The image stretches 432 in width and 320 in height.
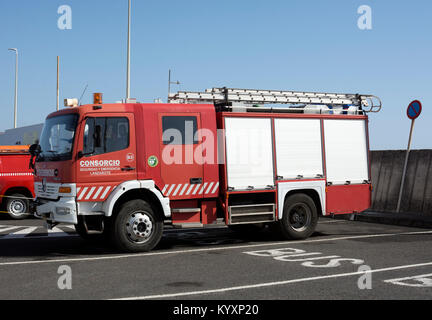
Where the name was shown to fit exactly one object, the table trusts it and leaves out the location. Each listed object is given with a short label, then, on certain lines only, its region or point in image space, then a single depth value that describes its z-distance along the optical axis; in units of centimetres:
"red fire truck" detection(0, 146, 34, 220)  1609
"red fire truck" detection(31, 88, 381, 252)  917
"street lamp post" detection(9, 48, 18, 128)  4058
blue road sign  1518
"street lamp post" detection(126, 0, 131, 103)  2302
